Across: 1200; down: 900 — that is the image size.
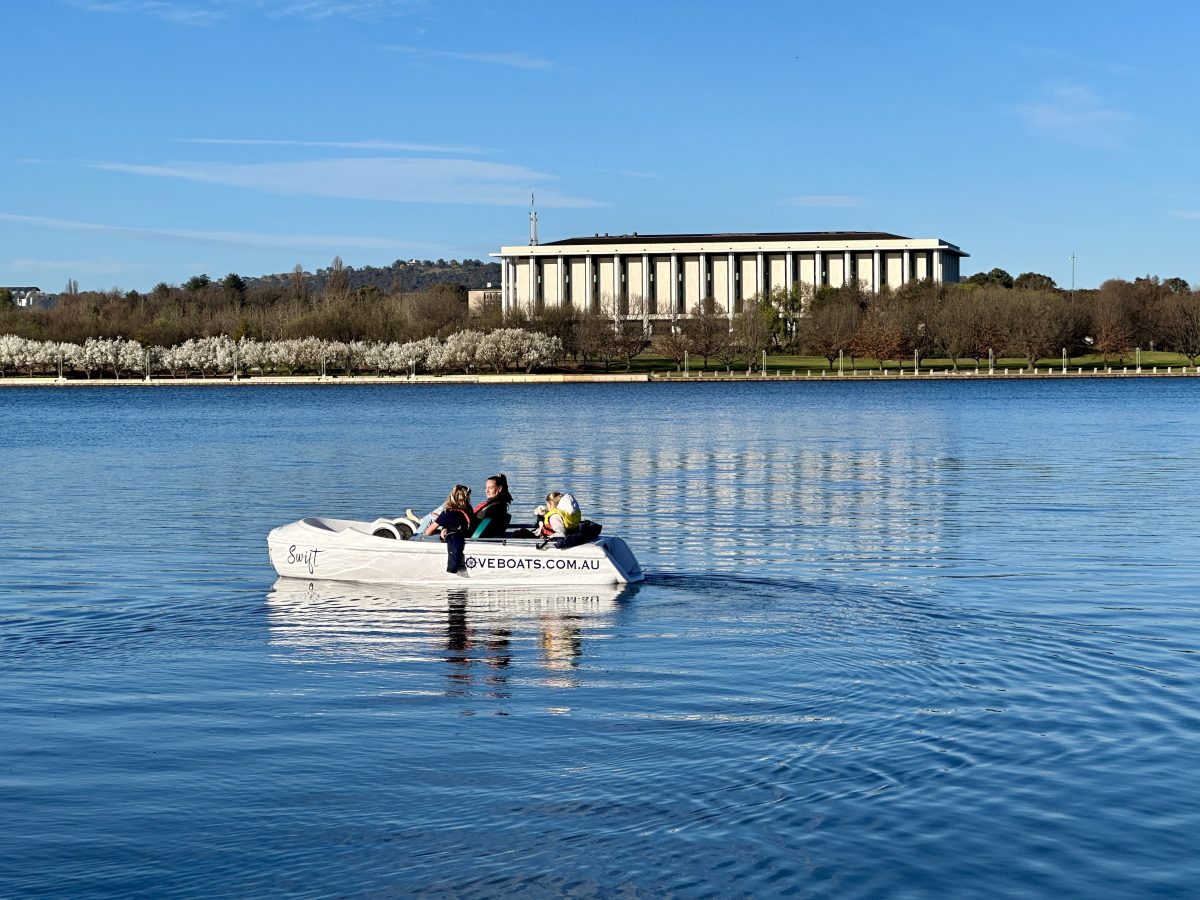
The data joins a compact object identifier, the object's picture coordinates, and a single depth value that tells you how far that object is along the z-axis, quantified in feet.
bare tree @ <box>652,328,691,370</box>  636.89
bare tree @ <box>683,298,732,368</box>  631.15
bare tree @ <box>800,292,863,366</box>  615.57
